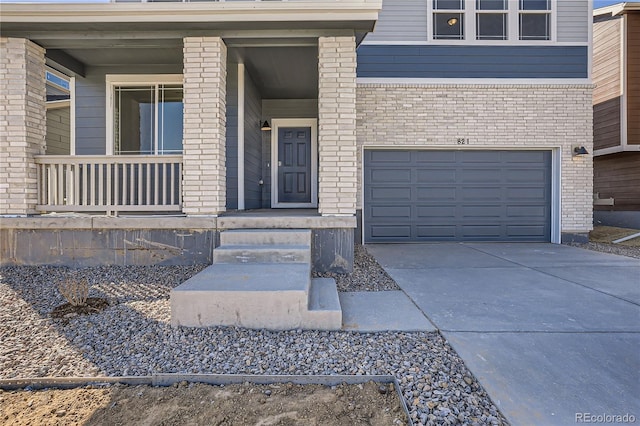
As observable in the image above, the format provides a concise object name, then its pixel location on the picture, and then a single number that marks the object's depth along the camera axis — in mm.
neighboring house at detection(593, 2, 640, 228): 8195
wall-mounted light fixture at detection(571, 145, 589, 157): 6637
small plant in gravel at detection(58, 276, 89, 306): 2975
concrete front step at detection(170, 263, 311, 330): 2529
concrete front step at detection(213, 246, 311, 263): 3600
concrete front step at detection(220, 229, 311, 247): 3918
